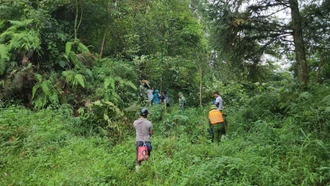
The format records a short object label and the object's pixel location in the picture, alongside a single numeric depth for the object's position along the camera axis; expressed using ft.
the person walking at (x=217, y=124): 24.06
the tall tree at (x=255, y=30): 27.30
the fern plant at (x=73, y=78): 29.74
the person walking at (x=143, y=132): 18.07
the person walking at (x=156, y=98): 39.81
